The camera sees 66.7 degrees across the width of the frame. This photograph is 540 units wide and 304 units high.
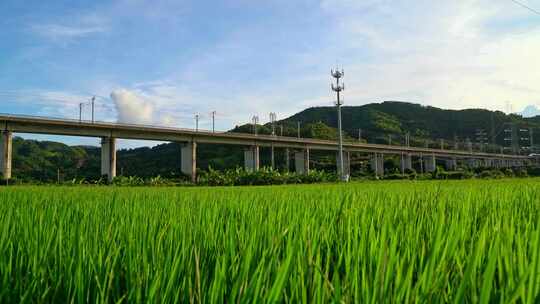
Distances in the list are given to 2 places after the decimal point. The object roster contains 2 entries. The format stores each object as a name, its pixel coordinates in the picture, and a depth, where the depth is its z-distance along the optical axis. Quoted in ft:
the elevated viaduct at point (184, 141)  131.95
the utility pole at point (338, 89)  169.59
